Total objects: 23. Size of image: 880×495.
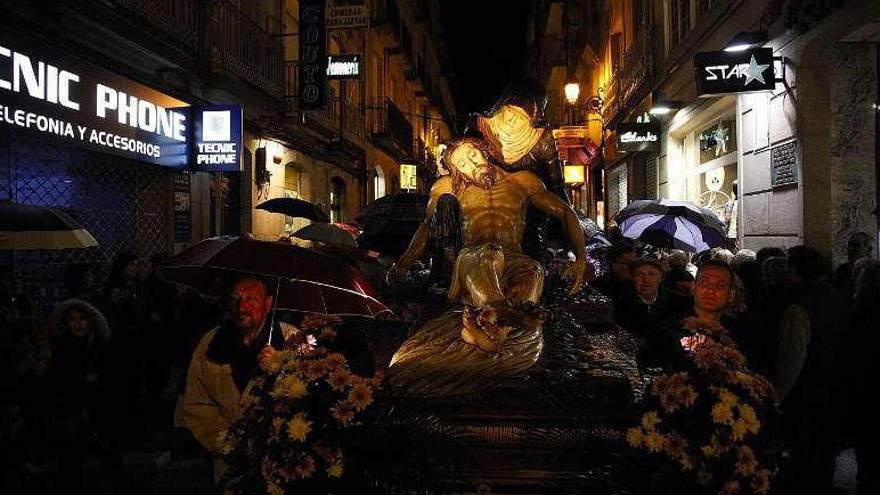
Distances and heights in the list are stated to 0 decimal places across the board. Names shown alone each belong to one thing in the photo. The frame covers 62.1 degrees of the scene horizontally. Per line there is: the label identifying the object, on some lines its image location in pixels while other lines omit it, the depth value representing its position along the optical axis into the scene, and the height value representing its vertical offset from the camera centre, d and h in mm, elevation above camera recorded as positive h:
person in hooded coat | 5434 -1045
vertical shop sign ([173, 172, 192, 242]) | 12930 +791
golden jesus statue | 3734 -81
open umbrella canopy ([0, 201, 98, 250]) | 6230 +228
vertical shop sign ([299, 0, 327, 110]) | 16672 +4525
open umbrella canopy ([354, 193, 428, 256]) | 8312 +327
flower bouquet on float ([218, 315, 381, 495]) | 2809 -681
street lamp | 21422 +4690
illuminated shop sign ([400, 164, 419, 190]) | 30594 +3158
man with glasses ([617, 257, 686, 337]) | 5125 -377
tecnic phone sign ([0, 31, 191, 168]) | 8156 +1994
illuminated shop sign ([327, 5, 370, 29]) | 18219 +5987
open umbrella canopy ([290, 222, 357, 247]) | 9297 +243
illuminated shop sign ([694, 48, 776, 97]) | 9133 +2242
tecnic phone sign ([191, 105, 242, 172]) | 12859 +2014
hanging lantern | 21844 +2242
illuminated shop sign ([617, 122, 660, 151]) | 16938 +2635
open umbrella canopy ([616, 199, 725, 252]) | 8562 +259
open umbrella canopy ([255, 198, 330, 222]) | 11203 +687
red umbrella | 3812 -68
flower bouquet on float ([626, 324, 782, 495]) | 2697 -691
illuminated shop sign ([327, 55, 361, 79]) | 19688 +5052
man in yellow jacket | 3561 -578
